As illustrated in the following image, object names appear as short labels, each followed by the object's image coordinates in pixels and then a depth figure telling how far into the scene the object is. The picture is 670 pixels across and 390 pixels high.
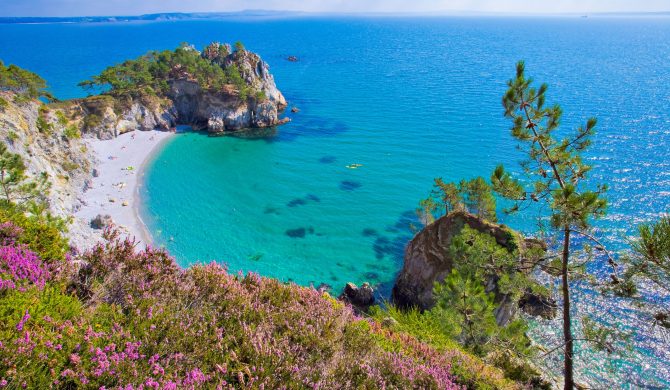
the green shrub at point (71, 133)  45.62
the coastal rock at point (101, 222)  37.06
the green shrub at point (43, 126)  41.97
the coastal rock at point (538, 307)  27.81
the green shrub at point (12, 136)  34.38
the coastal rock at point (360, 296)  29.41
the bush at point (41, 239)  9.65
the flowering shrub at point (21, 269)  7.33
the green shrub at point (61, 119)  46.22
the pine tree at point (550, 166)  10.84
